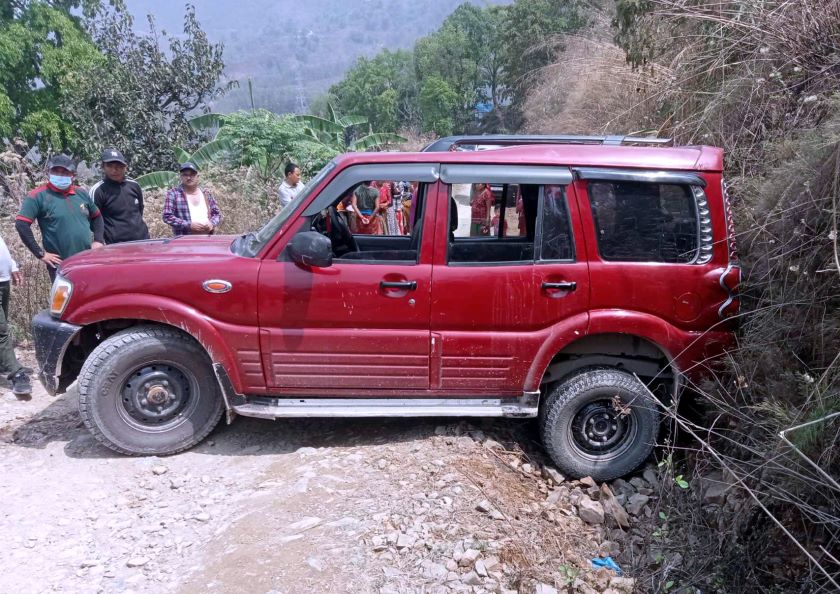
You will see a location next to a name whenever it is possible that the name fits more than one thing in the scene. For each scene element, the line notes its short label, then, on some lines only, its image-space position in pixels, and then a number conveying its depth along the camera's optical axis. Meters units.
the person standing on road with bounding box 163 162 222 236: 6.20
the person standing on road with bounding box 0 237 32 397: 5.24
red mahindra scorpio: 3.95
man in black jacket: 5.88
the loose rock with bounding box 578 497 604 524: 3.88
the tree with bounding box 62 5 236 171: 16.36
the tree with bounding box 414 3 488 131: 51.78
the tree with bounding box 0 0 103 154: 22.14
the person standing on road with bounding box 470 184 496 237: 4.20
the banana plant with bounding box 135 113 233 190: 14.12
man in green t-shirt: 5.46
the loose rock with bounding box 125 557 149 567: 3.27
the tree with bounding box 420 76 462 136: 49.25
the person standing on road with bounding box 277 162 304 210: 7.88
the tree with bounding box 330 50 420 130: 53.25
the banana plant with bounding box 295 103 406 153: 16.52
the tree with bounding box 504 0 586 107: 34.84
